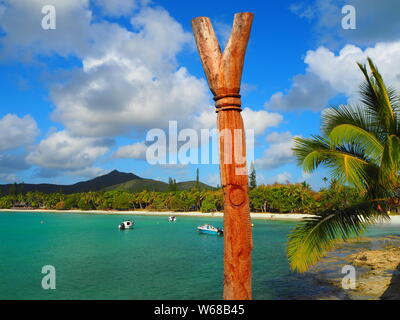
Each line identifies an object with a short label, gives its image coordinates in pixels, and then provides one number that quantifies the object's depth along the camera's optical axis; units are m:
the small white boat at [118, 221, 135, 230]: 66.50
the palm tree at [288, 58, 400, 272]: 7.07
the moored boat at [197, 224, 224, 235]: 53.25
